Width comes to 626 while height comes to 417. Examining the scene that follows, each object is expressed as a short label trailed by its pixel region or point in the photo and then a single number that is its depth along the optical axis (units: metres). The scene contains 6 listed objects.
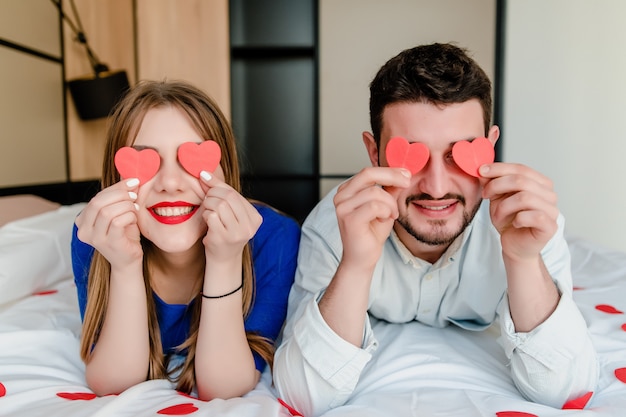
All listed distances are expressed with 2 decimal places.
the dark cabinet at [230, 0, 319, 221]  3.51
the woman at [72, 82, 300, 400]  0.95
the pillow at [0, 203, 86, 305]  1.40
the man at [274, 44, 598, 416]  0.90
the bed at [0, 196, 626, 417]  0.86
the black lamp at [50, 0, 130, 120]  2.63
